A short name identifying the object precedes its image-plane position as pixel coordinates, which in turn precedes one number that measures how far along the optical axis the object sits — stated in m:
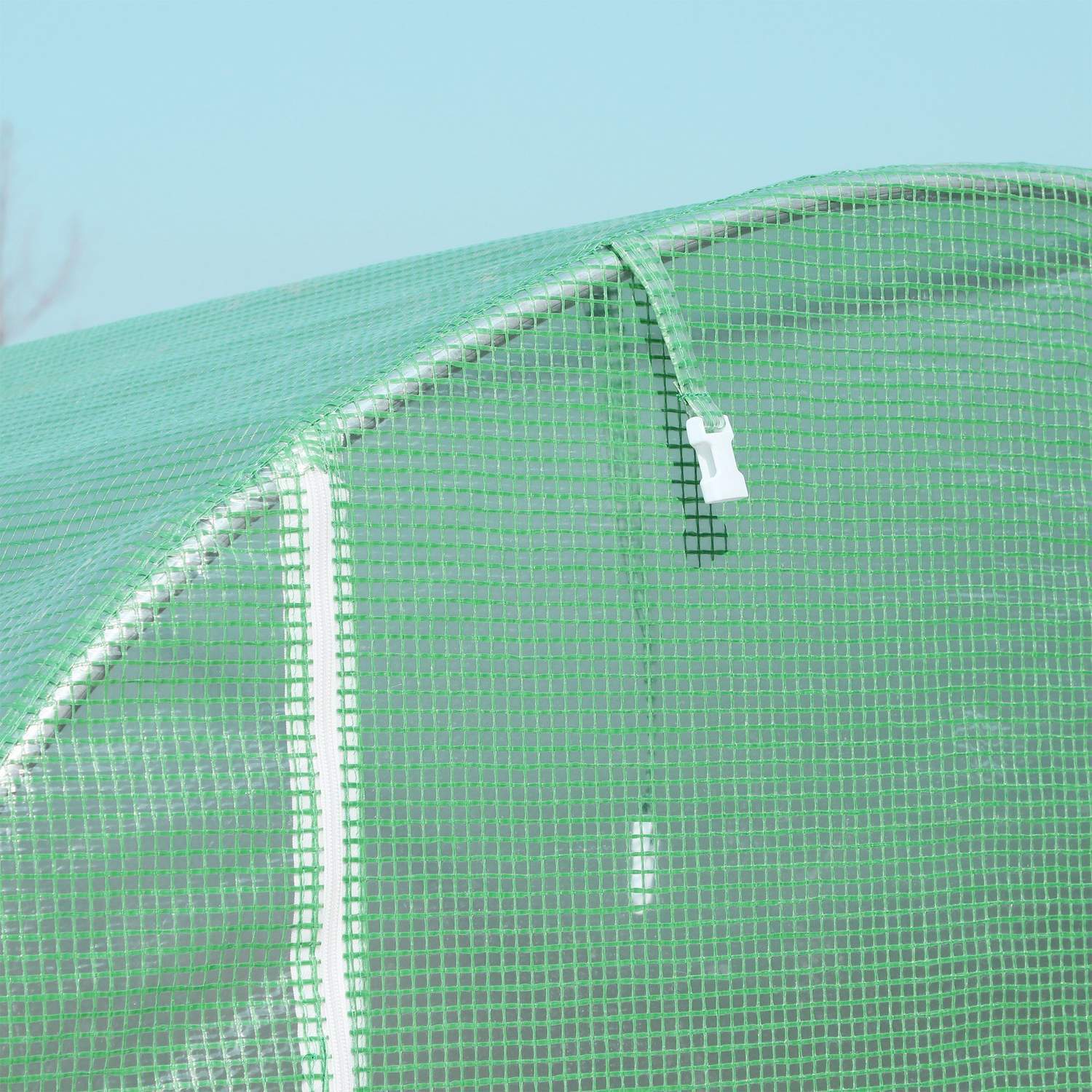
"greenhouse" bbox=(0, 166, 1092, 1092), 4.12
